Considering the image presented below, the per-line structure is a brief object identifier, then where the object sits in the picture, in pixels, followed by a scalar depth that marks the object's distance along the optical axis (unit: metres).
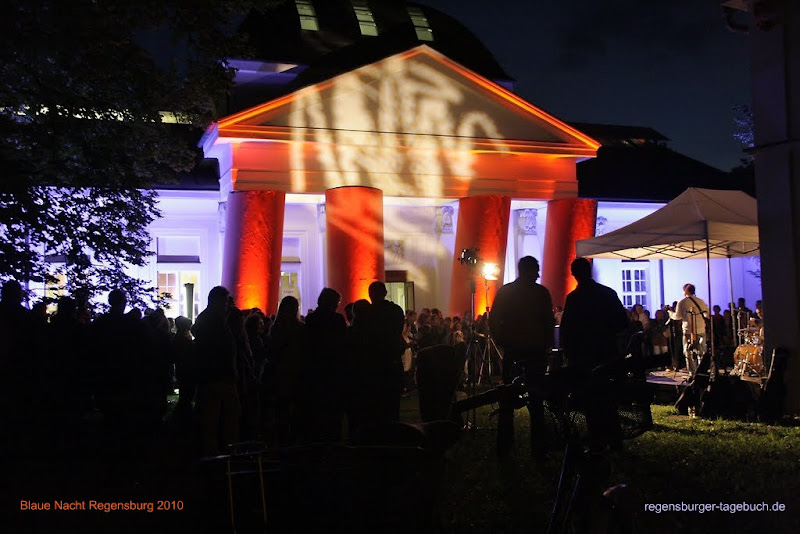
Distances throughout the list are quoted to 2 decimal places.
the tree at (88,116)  10.17
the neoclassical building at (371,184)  20.95
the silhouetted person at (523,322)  8.14
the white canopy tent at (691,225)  13.17
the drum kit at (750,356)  15.06
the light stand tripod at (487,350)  13.74
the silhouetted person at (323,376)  7.64
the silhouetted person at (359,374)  7.87
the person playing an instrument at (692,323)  17.55
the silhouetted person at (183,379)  10.81
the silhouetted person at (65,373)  8.91
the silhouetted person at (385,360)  7.88
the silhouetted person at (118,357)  8.66
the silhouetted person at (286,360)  7.93
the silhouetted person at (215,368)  7.95
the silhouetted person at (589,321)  7.33
